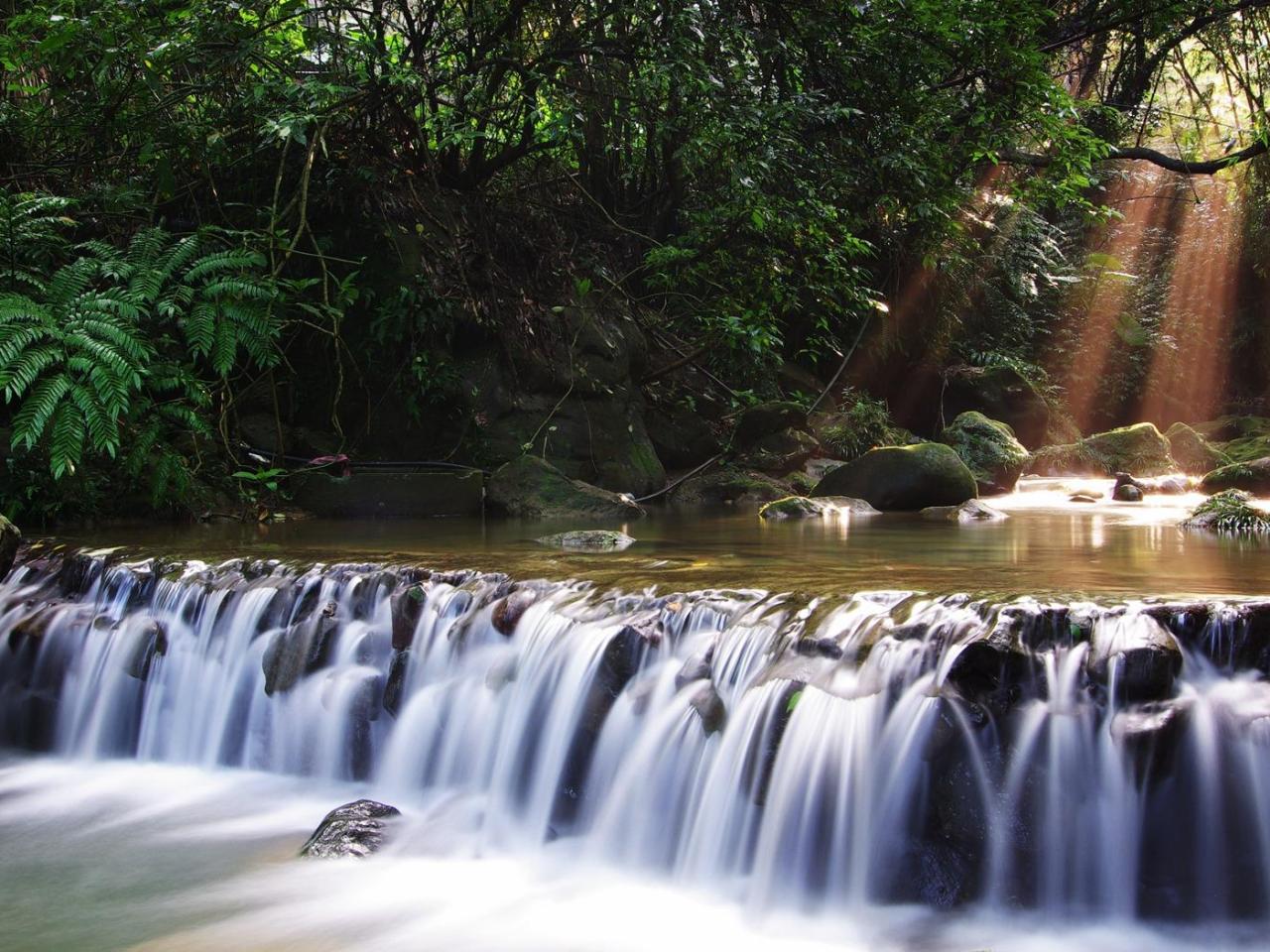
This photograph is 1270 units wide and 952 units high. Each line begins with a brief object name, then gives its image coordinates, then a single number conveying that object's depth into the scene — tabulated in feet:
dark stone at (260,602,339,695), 16.35
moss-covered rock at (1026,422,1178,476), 48.42
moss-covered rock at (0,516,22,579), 19.01
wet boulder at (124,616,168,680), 17.15
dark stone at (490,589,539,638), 15.46
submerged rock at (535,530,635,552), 21.50
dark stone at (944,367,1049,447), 54.29
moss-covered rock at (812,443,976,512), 33.12
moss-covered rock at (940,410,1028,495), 43.62
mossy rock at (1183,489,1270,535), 25.16
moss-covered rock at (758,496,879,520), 30.55
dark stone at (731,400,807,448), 39.47
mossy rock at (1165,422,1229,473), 49.08
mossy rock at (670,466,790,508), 37.22
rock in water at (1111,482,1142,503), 38.40
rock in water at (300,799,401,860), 12.66
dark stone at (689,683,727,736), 12.80
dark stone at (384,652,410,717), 15.56
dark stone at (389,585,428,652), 16.01
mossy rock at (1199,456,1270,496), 36.65
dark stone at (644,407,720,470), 40.06
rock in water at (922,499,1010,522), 30.14
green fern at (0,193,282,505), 21.11
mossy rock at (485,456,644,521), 29.99
